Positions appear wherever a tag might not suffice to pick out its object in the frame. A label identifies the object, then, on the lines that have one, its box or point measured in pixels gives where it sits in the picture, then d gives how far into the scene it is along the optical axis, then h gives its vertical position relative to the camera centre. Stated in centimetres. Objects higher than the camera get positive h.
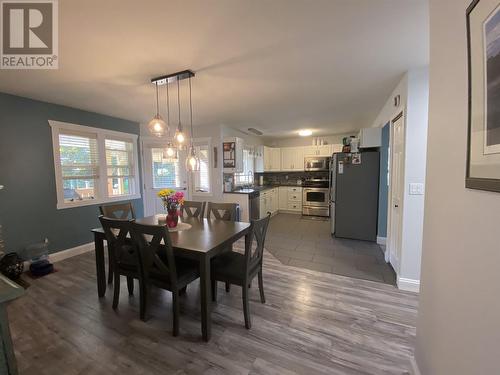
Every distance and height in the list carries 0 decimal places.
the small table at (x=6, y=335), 79 -60
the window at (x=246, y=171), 566 +14
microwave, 628 +37
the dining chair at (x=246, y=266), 189 -88
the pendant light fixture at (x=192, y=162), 268 +18
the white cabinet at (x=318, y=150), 635 +76
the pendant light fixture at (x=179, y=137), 260 +48
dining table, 172 -59
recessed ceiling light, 580 +122
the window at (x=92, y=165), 338 +22
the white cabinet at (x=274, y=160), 688 +52
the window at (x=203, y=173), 504 +8
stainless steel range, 604 -62
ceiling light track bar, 228 +110
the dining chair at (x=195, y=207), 308 -46
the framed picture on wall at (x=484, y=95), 69 +28
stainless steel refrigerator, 393 -37
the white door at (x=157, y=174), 475 +6
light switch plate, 232 -15
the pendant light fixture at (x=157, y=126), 236 +56
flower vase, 243 -48
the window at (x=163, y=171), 486 +13
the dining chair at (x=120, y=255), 197 -79
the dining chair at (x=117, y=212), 264 -47
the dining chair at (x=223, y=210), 284 -47
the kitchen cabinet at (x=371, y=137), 379 +68
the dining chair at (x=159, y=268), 176 -82
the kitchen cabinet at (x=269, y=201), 575 -74
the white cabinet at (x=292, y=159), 666 +54
